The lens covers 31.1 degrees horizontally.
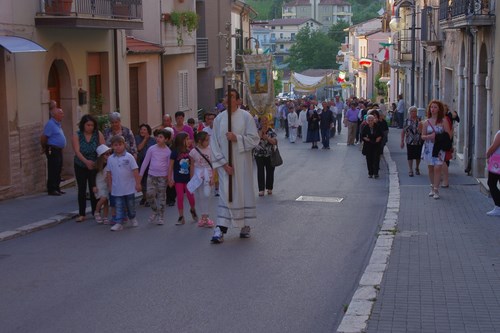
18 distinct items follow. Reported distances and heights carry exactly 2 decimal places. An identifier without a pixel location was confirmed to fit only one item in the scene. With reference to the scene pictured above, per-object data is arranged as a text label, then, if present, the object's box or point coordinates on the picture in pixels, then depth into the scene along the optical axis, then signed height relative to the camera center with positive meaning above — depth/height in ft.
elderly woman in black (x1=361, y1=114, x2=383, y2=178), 69.46 -5.07
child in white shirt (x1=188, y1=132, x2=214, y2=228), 43.68 -4.97
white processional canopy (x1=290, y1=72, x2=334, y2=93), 224.12 -1.27
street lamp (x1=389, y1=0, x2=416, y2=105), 121.39 +8.66
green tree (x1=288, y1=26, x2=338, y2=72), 397.80 +11.11
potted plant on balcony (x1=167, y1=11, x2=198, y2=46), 98.12 +6.42
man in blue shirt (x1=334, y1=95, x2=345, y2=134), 138.31 -5.11
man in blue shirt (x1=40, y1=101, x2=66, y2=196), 56.75 -4.22
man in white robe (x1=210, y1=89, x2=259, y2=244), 38.99 -3.82
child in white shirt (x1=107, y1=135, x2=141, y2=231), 43.52 -4.80
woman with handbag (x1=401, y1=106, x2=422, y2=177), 67.97 -4.79
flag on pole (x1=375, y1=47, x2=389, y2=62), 206.48 +5.00
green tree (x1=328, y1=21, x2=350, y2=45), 421.18 +20.01
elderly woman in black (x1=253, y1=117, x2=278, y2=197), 58.80 -5.25
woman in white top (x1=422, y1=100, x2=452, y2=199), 54.44 -3.73
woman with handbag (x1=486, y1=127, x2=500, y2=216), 46.14 -5.03
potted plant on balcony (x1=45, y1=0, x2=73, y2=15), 59.41 +4.96
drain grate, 55.83 -7.63
